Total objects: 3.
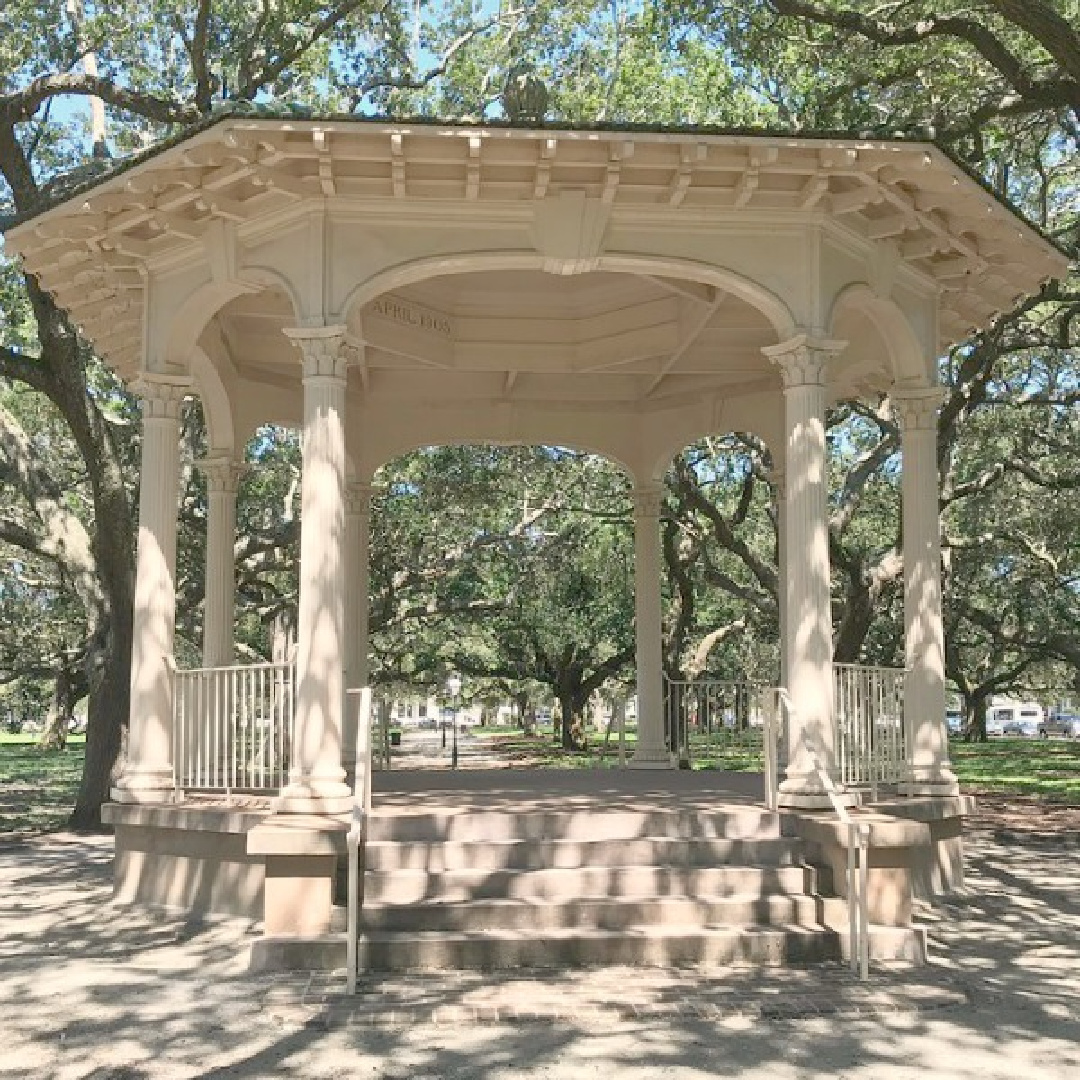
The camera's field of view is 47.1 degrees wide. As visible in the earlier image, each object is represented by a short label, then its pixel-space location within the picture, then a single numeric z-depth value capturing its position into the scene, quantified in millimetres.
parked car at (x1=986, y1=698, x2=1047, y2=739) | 92938
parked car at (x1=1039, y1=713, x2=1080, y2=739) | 79625
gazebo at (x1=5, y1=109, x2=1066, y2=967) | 8484
